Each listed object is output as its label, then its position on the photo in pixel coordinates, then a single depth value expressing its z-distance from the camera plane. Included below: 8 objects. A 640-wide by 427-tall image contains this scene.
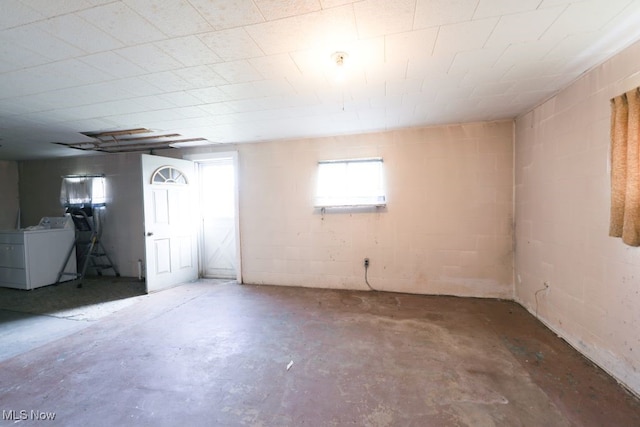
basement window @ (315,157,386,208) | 3.80
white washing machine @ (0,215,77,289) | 4.14
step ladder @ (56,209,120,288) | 4.59
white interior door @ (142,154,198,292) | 3.95
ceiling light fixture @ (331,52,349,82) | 1.81
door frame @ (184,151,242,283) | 4.33
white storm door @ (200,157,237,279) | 4.79
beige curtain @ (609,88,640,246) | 1.68
